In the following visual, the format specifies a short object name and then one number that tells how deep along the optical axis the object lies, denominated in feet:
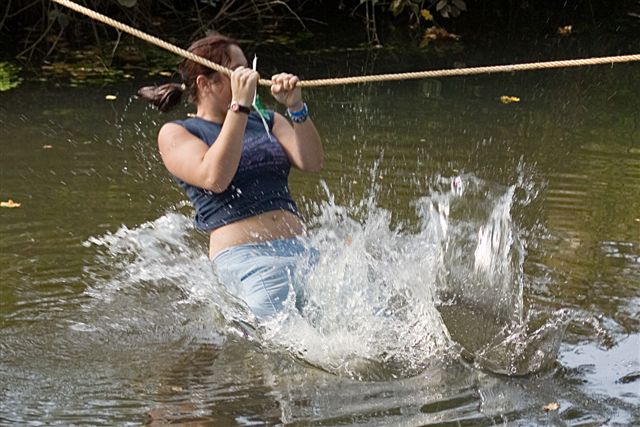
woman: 27.86
